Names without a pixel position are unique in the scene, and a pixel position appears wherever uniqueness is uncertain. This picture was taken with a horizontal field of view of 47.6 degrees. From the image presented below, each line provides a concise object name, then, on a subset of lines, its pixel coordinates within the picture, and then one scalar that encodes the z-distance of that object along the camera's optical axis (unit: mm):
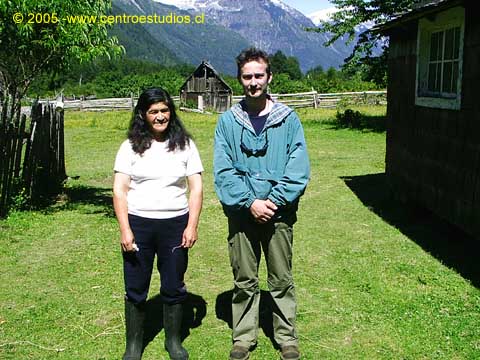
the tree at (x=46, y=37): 7324
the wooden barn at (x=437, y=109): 6387
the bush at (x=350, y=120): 23562
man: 3652
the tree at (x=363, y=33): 22422
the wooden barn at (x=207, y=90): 44312
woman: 3645
